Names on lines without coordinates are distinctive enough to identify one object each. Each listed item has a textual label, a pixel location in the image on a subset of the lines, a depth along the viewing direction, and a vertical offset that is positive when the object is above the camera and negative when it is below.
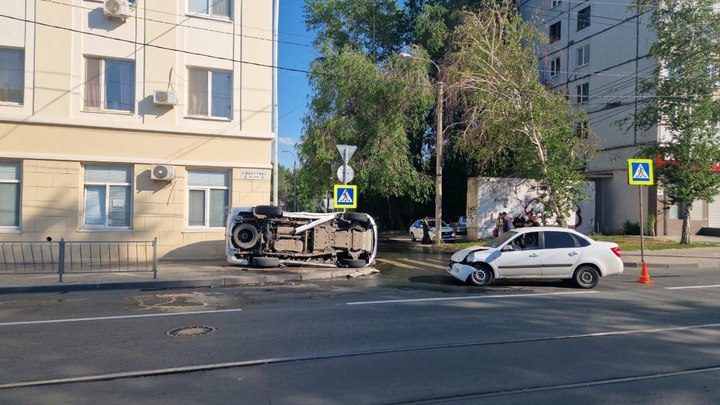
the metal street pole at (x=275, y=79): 18.50 +4.57
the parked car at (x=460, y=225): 33.34 -0.94
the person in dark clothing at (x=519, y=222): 22.78 -0.46
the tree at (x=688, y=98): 21.48 +4.84
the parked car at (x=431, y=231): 27.95 -1.16
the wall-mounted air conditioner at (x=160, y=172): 16.55 +1.10
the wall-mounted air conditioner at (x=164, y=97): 16.61 +3.48
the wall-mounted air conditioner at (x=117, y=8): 16.25 +6.15
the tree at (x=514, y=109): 21.86 +4.59
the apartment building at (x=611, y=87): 28.72 +7.63
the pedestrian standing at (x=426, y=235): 27.12 -1.28
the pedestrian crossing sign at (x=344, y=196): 16.33 +0.41
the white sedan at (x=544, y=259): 12.27 -1.11
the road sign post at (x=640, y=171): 14.84 +1.18
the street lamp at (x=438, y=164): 24.83 +2.21
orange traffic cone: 13.05 -1.63
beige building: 15.98 +2.82
